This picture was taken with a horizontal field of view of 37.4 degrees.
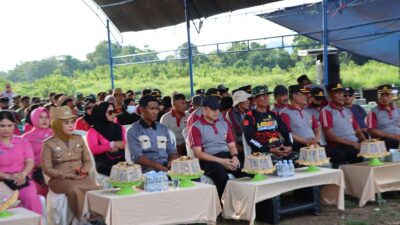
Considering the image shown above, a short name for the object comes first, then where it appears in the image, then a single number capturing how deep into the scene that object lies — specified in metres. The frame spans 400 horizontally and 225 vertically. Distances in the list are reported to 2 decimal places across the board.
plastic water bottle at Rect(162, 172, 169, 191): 5.33
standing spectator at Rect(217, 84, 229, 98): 9.26
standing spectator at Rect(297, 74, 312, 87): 10.06
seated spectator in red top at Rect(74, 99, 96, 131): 7.78
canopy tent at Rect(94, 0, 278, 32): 14.29
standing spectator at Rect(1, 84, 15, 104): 17.02
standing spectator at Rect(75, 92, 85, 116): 12.77
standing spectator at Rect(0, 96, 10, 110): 11.05
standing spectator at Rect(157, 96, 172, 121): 9.39
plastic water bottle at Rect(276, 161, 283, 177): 6.13
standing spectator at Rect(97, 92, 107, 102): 12.69
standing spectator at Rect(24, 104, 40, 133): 7.49
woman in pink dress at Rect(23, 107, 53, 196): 6.46
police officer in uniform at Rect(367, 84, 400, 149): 8.16
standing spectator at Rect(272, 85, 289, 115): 7.61
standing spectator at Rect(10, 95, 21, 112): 13.30
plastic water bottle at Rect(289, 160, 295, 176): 6.18
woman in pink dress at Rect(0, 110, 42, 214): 5.37
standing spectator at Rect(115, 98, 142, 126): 8.73
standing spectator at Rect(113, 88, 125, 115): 10.17
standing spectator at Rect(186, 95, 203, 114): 8.33
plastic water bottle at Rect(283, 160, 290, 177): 6.13
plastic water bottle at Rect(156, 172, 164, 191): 5.25
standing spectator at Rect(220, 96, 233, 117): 8.27
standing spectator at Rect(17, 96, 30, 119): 11.96
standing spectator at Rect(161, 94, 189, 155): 8.48
